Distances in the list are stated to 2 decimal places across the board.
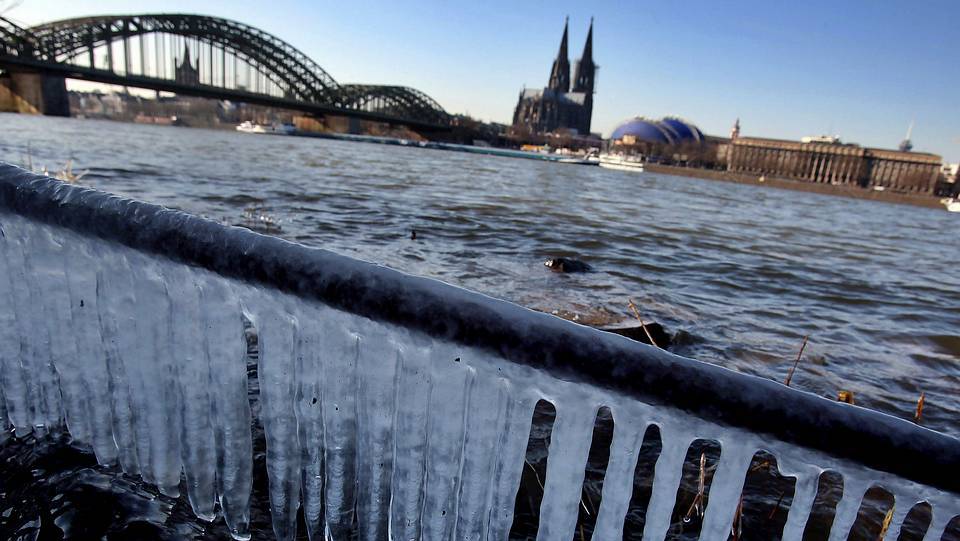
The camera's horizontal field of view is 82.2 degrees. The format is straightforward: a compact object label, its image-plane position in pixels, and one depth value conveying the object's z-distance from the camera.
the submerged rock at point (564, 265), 8.02
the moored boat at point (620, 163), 84.69
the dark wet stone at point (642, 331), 4.27
